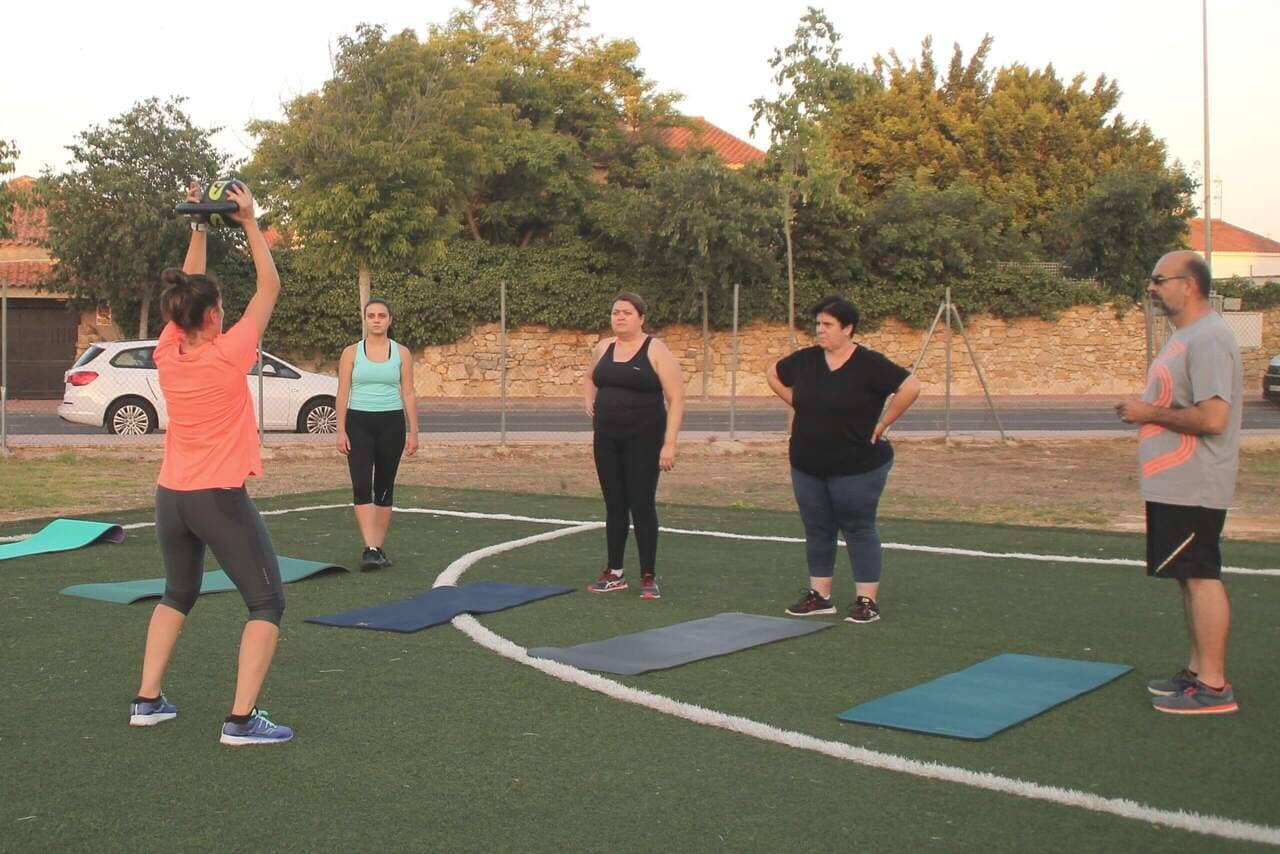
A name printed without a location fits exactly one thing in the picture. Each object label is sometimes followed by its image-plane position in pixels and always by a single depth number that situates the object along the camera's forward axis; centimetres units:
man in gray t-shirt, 547
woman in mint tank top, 917
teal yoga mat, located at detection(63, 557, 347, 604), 784
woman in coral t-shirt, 500
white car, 2038
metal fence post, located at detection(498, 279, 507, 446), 1903
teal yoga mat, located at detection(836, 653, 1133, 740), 527
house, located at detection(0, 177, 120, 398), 3416
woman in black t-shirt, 738
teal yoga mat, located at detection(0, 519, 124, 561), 969
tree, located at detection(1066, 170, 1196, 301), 3756
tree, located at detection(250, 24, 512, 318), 3042
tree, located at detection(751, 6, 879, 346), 3144
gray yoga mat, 632
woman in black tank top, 820
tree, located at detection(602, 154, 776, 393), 3303
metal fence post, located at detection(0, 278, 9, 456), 1681
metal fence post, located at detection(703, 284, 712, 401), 3082
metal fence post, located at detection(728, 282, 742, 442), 1955
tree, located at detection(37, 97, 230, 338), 3191
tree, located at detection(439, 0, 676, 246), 3756
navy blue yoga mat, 721
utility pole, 3233
